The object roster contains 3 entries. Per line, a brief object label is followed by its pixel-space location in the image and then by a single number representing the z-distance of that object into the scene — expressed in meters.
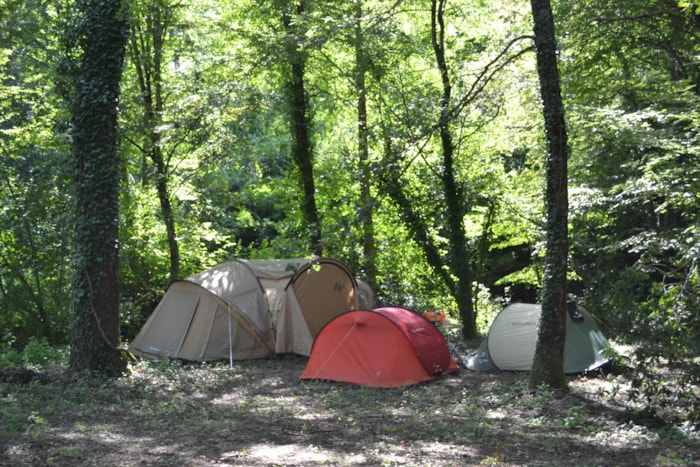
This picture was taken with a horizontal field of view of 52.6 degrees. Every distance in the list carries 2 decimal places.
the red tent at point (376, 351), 9.77
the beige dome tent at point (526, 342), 10.19
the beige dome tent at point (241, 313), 12.06
